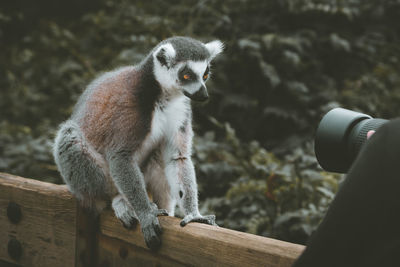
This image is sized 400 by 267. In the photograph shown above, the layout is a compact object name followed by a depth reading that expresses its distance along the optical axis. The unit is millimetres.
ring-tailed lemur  2119
